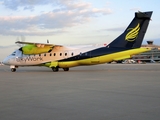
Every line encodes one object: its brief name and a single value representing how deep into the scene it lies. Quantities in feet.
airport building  555.61
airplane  99.55
